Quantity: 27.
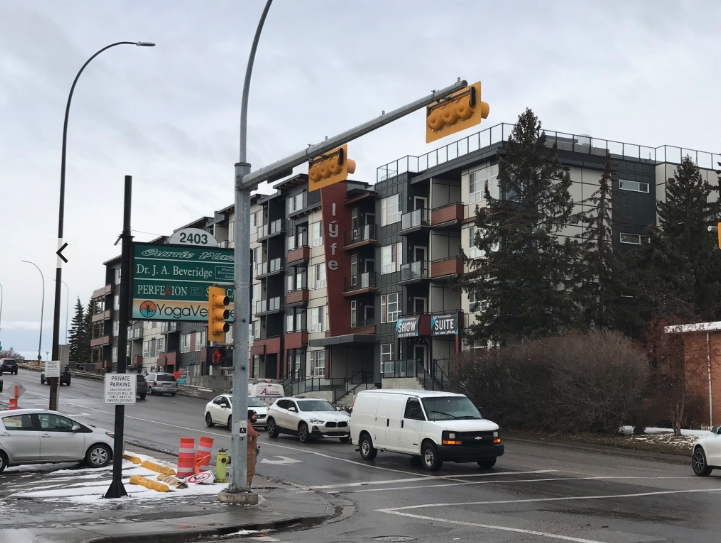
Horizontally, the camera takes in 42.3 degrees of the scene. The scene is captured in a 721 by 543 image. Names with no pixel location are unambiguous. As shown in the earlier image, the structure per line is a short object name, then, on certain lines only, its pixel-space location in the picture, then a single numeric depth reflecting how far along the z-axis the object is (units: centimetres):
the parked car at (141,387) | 5734
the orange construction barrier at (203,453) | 2066
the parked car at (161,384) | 6469
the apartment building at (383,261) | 5312
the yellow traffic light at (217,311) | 1628
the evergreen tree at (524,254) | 4388
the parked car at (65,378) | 7456
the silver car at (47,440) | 2302
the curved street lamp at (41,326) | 8134
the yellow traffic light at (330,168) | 1508
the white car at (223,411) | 3596
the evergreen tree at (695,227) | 5197
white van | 2253
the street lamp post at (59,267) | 2792
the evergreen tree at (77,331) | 14616
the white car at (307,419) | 3095
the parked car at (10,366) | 9256
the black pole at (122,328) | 1739
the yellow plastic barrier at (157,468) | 2130
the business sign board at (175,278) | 1880
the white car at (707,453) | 2136
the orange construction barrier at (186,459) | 2034
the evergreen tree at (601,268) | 4641
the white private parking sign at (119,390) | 1748
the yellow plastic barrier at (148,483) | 1831
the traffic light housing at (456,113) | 1210
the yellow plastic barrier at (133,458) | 2360
